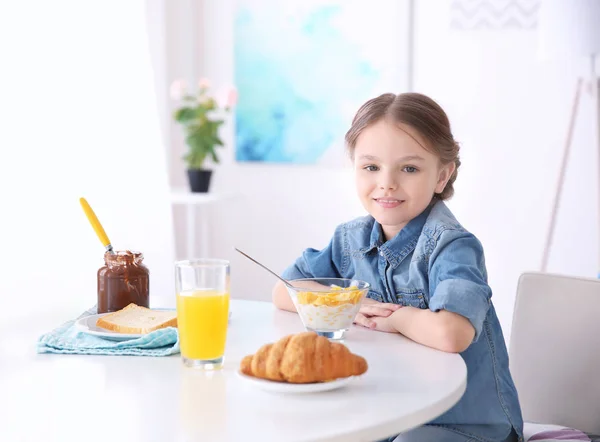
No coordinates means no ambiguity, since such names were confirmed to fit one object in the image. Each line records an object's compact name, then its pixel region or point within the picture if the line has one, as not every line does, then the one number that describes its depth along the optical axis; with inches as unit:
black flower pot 137.8
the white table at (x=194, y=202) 132.8
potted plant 138.1
